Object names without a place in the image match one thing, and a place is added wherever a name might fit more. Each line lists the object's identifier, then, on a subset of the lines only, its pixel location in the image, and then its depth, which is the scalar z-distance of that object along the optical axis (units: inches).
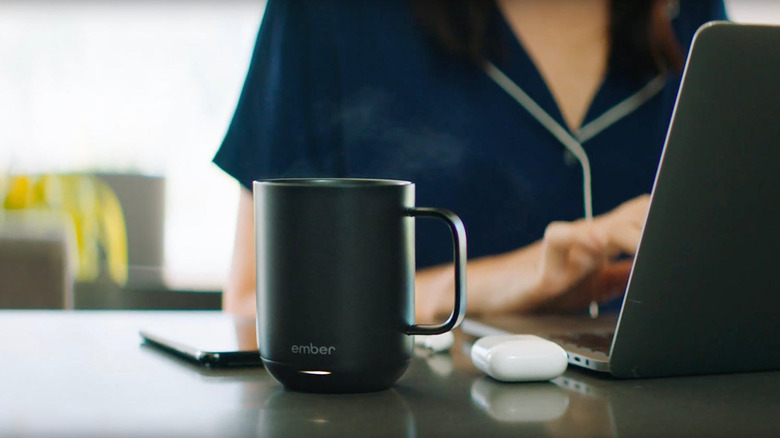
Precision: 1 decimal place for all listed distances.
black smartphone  25.0
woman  55.2
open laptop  21.7
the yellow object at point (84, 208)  128.3
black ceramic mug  20.2
